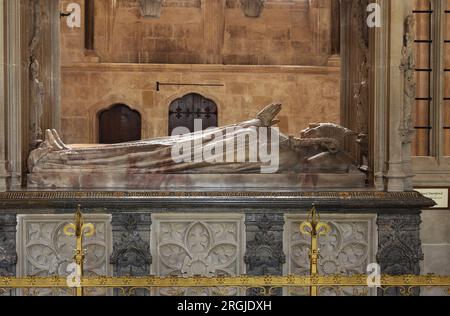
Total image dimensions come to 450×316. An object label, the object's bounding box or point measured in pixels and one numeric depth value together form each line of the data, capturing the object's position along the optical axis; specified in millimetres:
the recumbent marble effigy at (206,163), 6531
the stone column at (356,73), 7150
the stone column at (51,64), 7879
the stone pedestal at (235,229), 6219
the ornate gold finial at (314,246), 5094
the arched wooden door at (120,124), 12570
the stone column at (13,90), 6543
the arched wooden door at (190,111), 12555
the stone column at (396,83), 6574
